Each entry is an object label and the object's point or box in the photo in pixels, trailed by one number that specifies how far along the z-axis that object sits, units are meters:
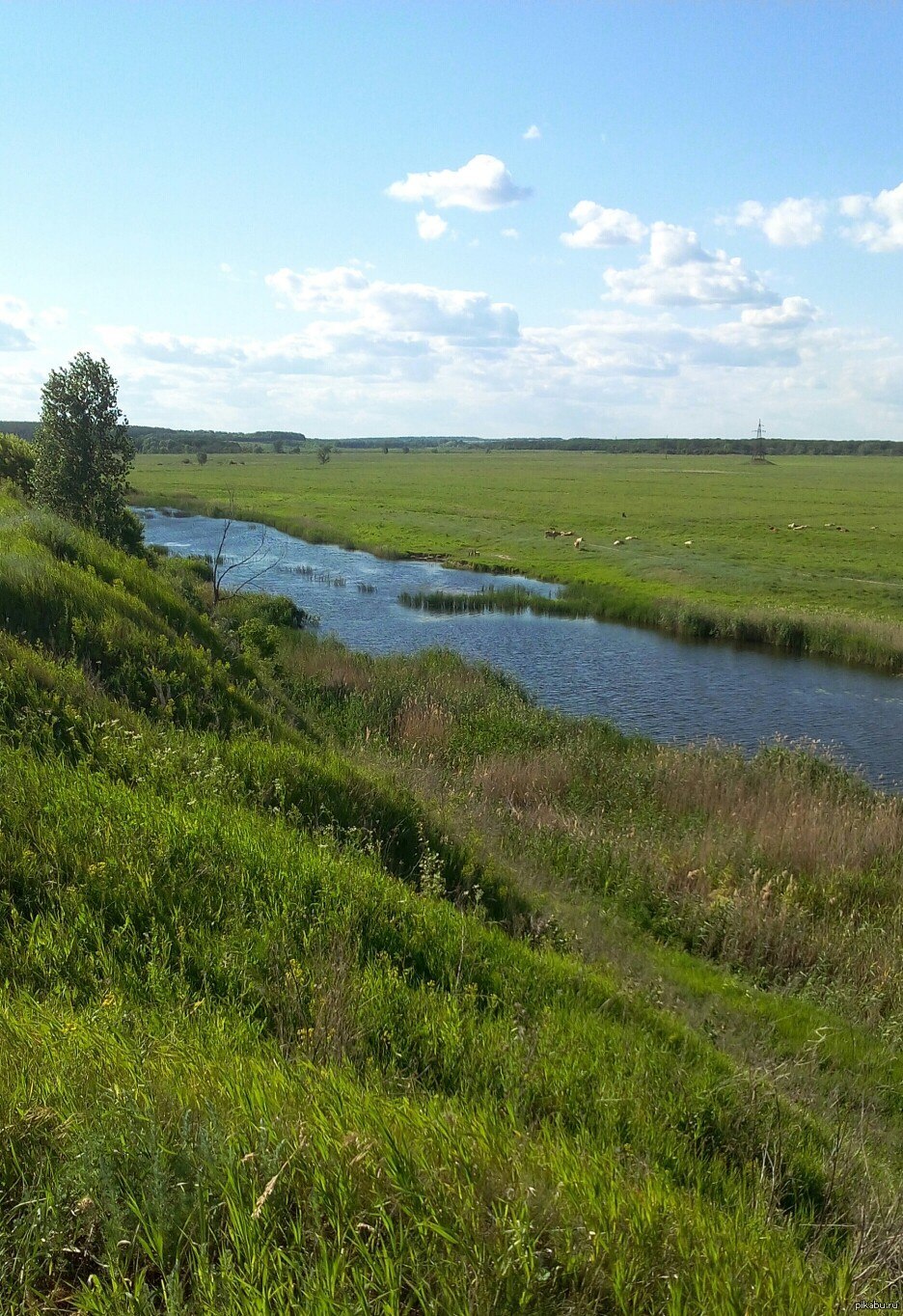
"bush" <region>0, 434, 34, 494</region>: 25.84
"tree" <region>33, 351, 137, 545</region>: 21.80
